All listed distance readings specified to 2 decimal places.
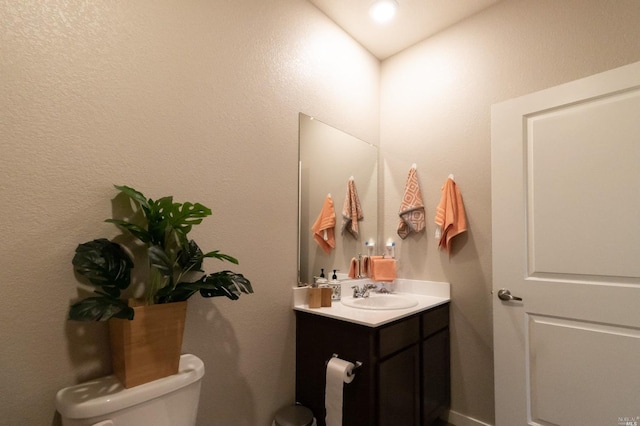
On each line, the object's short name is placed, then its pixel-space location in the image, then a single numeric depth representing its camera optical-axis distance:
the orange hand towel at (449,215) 1.96
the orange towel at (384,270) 2.15
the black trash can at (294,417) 1.45
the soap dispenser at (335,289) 1.89
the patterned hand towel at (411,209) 2.17
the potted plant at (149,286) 0.93
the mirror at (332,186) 1.84
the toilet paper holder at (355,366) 1.41
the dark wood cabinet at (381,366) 1.41
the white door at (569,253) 1.35
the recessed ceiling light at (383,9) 1.87
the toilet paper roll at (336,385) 1.39
